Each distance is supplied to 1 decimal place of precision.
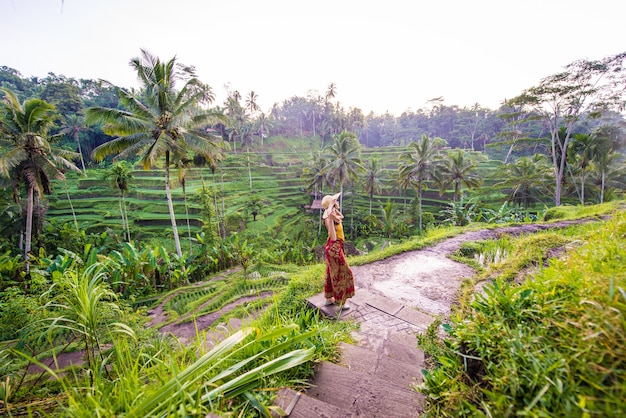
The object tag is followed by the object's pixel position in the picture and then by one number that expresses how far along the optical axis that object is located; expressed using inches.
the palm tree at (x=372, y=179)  992.4
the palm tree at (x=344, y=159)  844.8
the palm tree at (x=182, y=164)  456.2
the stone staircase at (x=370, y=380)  63.0
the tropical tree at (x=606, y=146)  552.7
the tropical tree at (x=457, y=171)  845.8
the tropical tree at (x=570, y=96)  479.5
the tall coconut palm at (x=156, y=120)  367.2
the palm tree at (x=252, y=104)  1809.8
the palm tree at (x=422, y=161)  800.3
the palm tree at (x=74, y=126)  1246.6
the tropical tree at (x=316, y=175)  1017.5
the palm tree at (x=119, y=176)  612.3
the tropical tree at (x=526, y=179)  755.4
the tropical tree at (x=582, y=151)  580.7
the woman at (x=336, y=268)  131.6
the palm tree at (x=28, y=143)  396.5
